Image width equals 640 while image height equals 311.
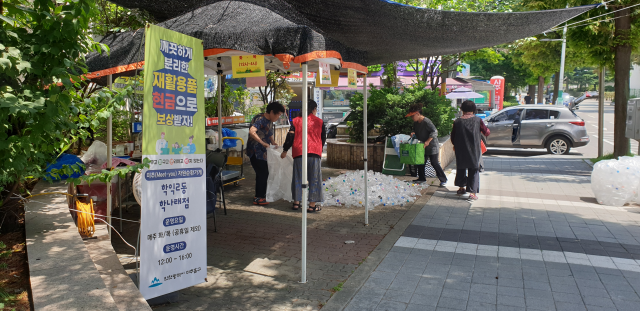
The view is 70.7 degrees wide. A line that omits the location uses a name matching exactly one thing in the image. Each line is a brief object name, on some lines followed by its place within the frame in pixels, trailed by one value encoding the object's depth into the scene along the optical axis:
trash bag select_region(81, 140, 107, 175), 5.68
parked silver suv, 14.47
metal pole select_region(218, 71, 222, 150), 7.84
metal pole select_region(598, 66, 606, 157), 12.59
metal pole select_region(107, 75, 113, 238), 4.48
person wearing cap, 8.98
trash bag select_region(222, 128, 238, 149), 9.38
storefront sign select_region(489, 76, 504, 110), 35.59
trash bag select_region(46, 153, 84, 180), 4.55
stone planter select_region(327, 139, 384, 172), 10.55
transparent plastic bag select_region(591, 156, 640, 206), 7.30
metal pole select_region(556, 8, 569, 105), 21.92
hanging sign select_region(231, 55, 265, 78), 4.68
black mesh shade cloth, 4.15
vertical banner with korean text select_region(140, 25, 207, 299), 3.42
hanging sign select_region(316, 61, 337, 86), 4.93
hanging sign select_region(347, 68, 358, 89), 5.66
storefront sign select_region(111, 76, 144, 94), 5.68
